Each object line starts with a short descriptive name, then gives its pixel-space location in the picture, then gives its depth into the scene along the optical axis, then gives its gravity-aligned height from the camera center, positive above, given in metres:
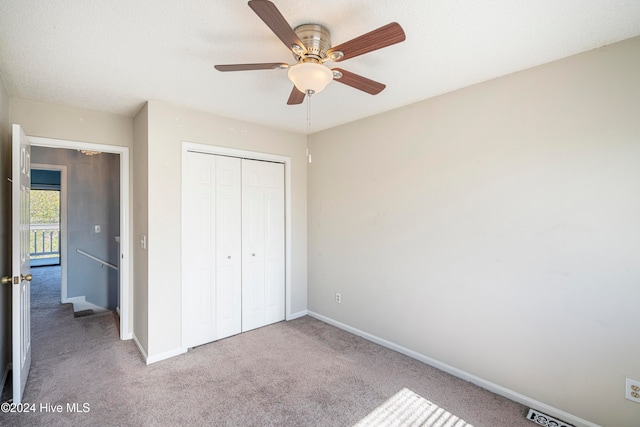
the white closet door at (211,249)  3.07 -0.34
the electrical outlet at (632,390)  1.78 -1.04
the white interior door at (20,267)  2.05 -0.35
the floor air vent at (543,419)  1.97 -1.35
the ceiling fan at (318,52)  1.35 +0.80
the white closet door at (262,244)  3.52 -0.34
